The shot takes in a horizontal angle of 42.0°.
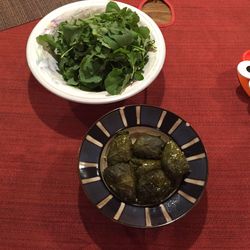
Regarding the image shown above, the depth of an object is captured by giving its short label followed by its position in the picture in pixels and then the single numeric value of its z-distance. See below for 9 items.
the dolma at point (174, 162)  0.72
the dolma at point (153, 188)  0.70
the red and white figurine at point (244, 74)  0.94
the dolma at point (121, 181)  0.71
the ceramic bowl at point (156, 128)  0.68
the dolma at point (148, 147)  0.76
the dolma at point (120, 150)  0.75
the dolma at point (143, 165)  0.75
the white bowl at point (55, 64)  0.82
